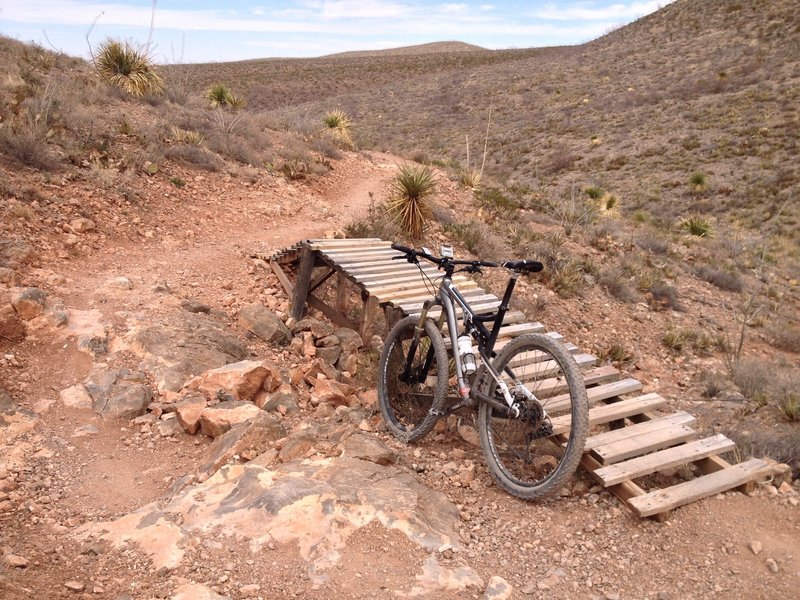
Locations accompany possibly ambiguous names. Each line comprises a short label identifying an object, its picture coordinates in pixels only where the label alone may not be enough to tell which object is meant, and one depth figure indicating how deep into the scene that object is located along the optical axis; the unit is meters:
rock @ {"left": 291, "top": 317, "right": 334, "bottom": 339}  6.41
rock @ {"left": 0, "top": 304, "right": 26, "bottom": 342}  4.79
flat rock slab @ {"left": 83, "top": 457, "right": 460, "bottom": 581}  2.99
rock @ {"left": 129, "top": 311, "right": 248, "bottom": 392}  4.83
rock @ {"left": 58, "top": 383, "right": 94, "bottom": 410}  4.36
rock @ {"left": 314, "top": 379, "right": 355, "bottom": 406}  4.98
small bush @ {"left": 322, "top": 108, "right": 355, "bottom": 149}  15.48
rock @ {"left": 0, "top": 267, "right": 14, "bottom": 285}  5.45
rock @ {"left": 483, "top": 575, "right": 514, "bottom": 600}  2.85
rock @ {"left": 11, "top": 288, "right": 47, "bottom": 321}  5.00
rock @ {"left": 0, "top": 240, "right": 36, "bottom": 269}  5.82
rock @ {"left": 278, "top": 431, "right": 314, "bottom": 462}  3.74
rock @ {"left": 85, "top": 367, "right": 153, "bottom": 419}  4.36
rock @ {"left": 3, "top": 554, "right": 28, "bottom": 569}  2.73
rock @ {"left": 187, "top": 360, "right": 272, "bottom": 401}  4.59
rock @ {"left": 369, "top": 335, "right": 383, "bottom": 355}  6.29
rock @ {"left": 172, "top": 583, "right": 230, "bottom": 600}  2.61
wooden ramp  3.60
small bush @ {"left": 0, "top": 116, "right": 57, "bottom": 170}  7.63
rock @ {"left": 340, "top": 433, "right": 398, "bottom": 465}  3.78
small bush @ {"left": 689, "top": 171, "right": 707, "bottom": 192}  18.88
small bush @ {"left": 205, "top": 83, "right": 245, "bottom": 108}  14.78
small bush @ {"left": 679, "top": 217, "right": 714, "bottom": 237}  14.80
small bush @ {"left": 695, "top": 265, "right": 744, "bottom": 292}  11.41
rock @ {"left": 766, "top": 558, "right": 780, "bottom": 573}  3.05
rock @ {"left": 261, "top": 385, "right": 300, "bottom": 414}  4.55
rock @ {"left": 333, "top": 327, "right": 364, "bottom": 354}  6.14
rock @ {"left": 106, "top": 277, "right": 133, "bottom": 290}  6.06
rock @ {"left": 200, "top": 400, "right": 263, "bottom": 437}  4.11
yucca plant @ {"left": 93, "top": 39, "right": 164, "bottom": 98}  12.28
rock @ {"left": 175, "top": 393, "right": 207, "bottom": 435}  4.21
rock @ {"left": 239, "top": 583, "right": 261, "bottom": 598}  2.70
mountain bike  3.37
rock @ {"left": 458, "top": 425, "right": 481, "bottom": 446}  4.30
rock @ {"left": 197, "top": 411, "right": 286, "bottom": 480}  3.72
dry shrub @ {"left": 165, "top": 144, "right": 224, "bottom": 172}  10.01
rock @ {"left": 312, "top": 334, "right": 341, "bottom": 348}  6.18
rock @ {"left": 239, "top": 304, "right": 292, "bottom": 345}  6.09
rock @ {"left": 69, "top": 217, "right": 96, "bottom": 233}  7.09
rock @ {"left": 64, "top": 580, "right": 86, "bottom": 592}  2.66
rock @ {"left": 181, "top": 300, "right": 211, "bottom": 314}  5.95
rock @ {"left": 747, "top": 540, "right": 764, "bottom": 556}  3.18
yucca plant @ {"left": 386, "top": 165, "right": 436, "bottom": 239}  9.78
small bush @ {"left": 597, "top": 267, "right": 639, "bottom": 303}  9.88
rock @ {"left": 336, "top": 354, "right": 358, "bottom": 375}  5.92
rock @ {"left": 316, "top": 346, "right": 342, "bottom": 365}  5.98
